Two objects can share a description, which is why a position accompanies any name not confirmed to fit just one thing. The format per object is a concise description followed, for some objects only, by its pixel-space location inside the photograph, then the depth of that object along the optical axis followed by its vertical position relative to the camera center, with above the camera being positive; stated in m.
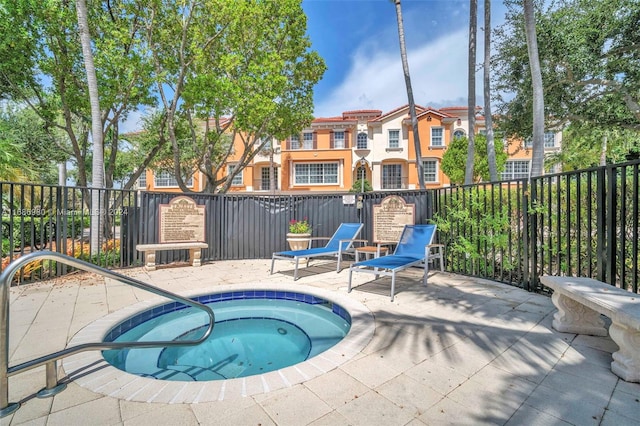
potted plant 8.47 -0.65
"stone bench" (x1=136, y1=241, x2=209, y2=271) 6.99 -0.89
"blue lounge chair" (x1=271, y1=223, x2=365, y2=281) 6.29 -0.81
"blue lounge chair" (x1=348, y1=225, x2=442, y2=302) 4.84 -0.81
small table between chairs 6.67 -0.86
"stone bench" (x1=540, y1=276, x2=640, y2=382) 2.25 -0.93
